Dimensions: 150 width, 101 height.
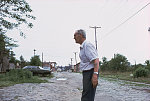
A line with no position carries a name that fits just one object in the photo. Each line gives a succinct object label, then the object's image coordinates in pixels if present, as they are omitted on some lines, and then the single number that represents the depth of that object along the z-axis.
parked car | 26.62
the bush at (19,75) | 17.63
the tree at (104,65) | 65.56
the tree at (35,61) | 54.59
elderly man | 3.35
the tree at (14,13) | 9.58
